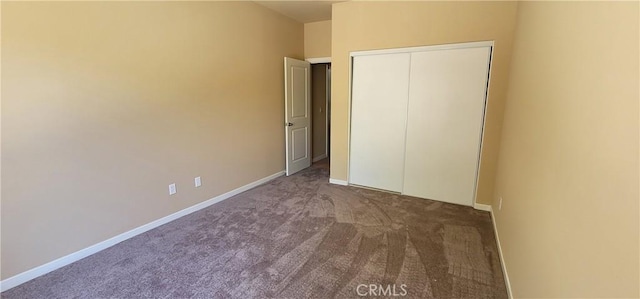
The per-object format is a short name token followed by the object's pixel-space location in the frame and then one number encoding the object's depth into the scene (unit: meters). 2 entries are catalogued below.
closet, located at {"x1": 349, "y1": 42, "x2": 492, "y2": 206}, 3.17
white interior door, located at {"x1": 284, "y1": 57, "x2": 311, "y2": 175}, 4.35
